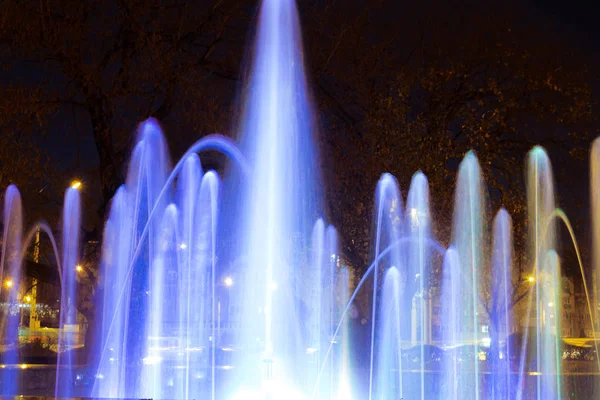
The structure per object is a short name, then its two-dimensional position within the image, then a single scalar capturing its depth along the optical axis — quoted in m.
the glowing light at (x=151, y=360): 16.42
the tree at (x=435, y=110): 18.70
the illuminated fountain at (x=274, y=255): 16.38
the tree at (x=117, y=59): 16.05
